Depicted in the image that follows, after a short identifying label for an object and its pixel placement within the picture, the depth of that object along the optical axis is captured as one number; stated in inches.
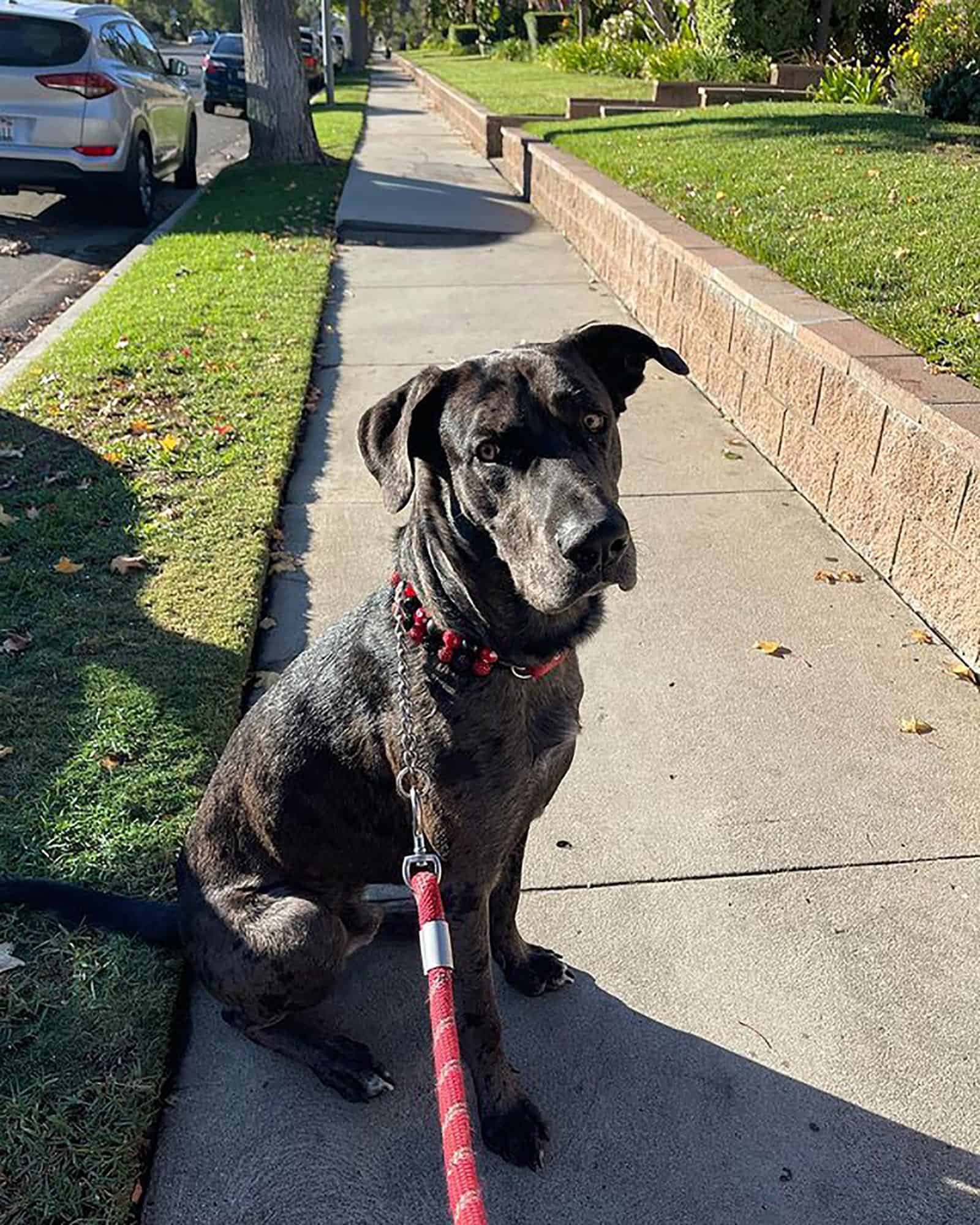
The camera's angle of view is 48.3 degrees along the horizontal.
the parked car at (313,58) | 1328.6
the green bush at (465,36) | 1939.0
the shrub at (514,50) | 1421.0
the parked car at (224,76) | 1007.6
